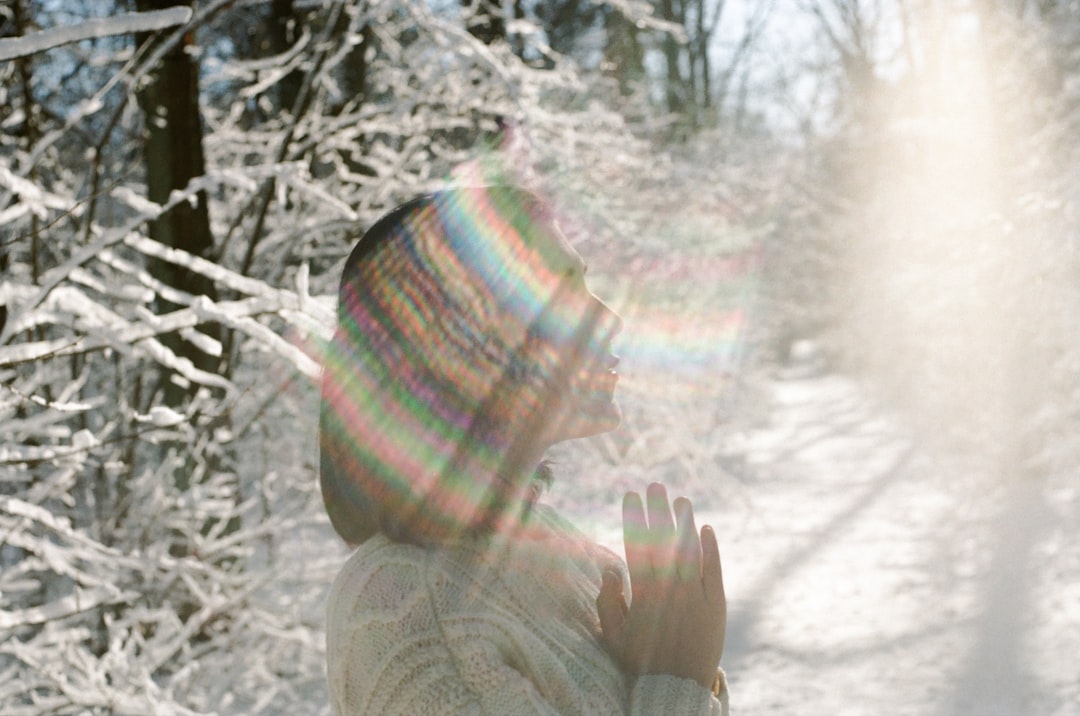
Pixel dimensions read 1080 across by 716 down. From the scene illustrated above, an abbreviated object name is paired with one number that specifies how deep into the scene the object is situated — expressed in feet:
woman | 3.94
